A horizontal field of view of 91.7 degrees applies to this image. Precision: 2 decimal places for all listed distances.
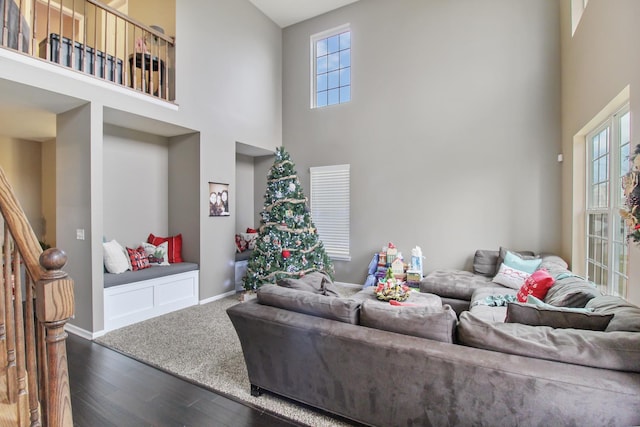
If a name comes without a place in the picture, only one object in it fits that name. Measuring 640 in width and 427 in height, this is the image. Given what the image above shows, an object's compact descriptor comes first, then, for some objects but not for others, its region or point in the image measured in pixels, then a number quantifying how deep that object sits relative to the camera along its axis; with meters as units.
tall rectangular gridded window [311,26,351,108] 5.88
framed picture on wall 4.88
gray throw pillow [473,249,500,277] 4.44
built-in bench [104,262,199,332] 3.74
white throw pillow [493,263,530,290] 3.75
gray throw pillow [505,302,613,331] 1.71
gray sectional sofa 1.42
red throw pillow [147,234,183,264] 4.79
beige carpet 2.32
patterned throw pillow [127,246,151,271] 4.21
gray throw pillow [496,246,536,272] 4.18
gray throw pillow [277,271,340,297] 2.69
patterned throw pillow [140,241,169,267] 4.52
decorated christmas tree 4.76
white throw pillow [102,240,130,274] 3.91
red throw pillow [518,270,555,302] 2.86
